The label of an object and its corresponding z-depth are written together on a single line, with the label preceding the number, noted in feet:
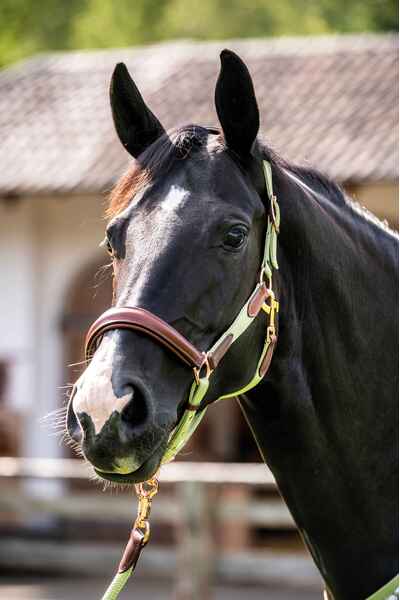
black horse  16.78
